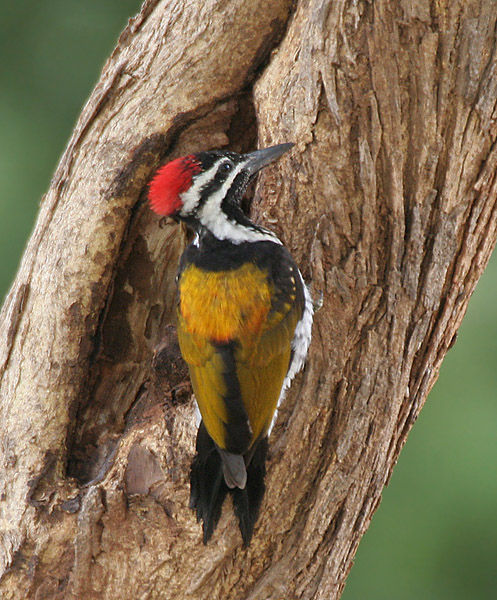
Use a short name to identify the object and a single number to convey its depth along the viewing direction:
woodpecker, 4.75
